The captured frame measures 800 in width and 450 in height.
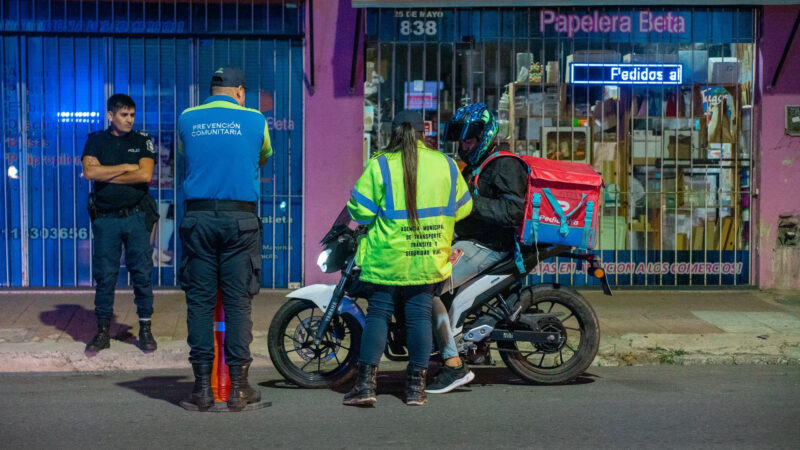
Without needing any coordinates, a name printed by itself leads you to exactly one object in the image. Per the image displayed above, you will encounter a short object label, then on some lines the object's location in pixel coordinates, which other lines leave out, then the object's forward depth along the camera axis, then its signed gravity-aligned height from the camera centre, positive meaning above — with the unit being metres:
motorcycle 6.50 -0.83
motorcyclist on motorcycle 6.50 -0.15
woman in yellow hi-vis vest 6.11 -0.26
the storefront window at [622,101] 10.60 +0.88
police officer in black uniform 7.74 -0.15
